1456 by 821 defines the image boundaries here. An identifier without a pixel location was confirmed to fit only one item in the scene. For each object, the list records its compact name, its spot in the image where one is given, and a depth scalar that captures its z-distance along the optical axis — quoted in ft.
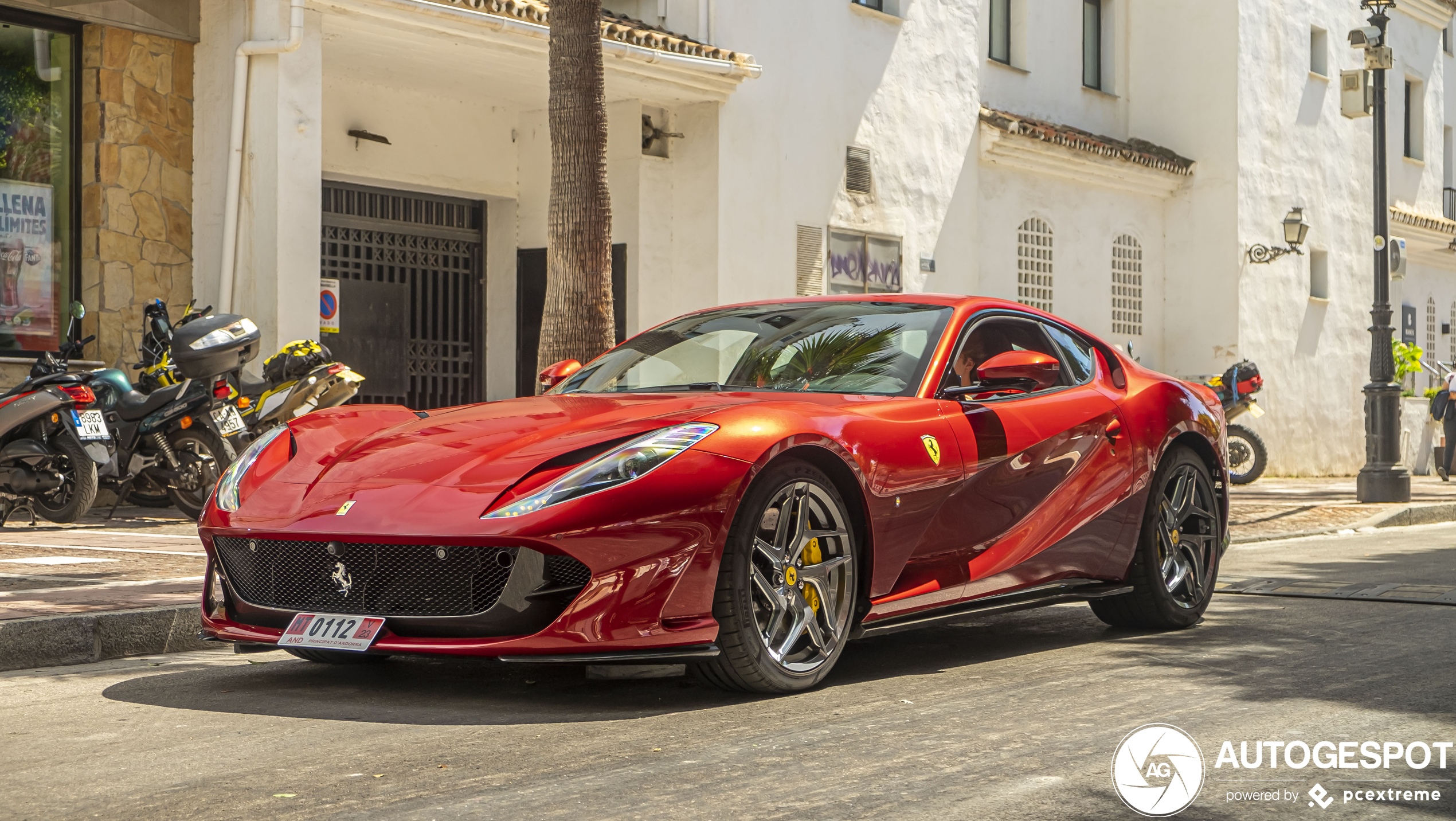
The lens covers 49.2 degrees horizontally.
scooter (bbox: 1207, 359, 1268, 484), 65.21
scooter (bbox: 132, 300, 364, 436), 37.11
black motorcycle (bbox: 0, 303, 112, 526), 33.73
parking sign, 48.14
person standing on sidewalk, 78.59
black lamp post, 56.59
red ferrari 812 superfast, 15.16
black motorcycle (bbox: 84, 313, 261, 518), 35.55
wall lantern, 78.28
